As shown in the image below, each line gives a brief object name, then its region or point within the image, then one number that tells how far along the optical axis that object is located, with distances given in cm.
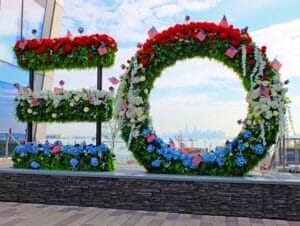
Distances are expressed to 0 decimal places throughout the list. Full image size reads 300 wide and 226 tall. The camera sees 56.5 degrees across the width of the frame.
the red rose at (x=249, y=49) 376
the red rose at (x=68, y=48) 432
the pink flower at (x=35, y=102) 435
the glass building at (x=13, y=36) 825
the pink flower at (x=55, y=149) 424
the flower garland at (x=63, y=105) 416
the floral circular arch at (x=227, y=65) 366
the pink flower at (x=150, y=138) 390
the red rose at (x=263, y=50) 376
